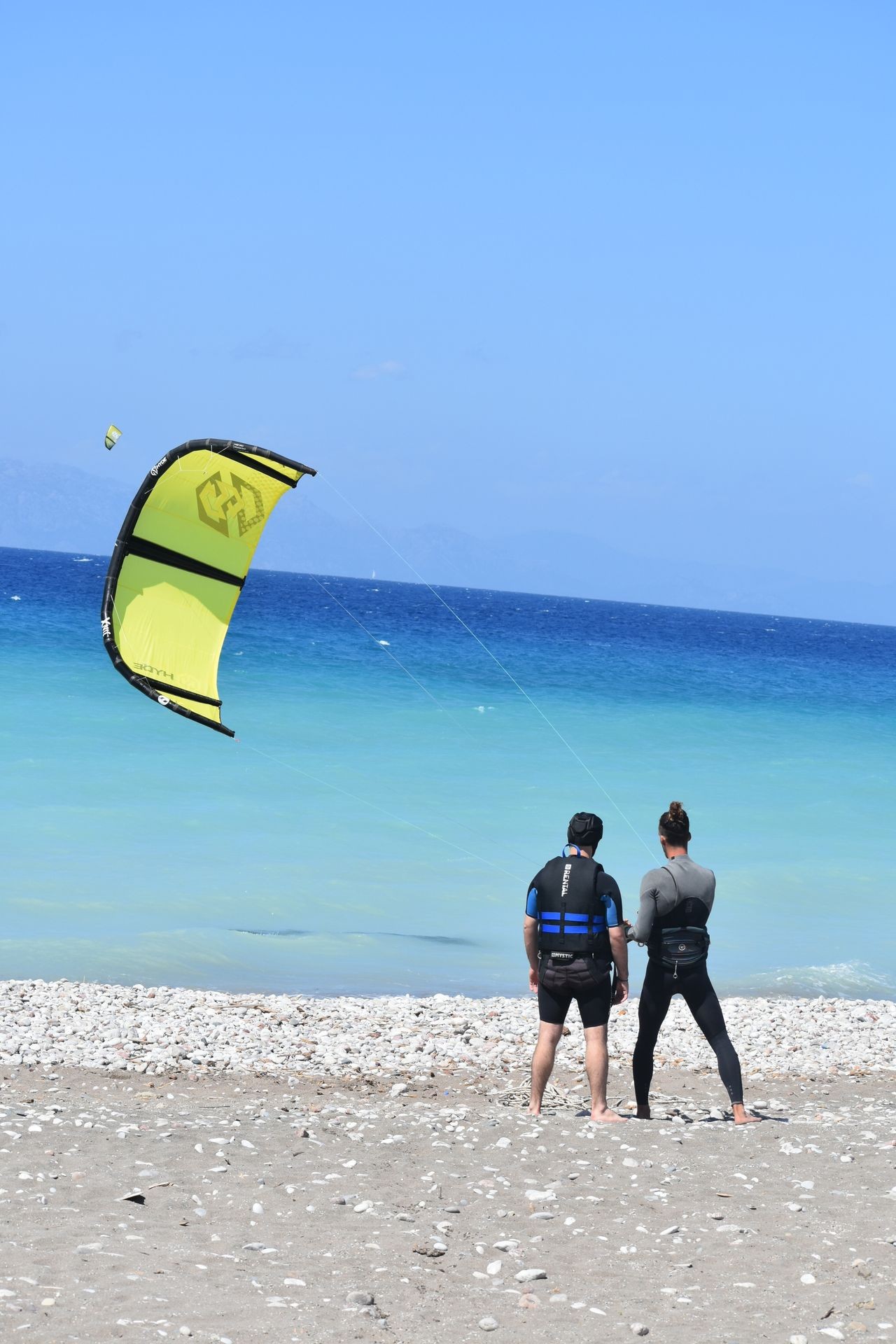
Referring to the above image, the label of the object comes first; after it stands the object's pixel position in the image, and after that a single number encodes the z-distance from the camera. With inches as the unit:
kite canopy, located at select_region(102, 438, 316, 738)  720.3
